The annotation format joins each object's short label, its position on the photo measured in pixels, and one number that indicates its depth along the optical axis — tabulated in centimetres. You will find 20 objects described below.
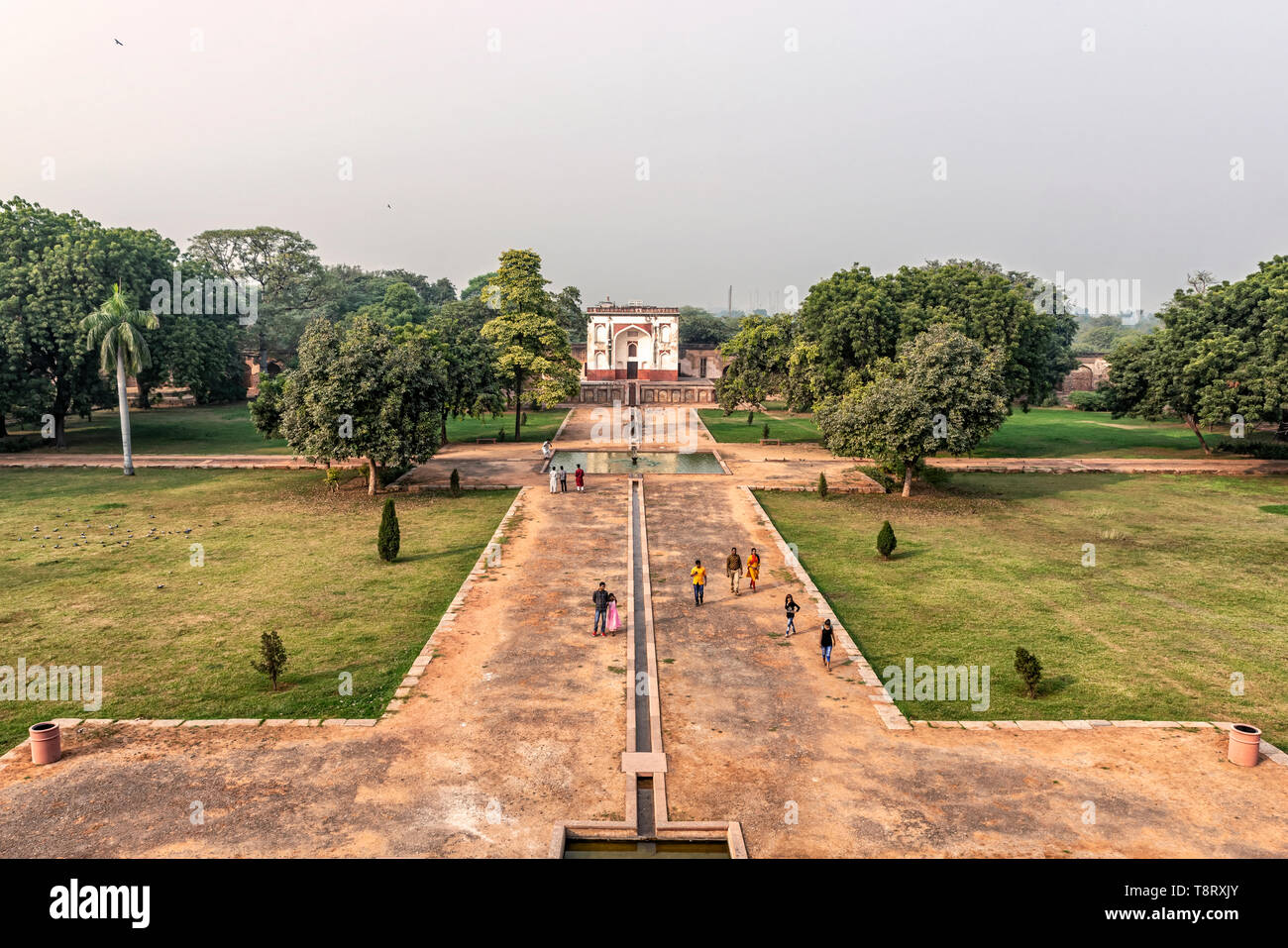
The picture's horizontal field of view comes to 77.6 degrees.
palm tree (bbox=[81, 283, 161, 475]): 3719
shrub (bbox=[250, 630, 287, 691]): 1535
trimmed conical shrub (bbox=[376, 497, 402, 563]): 2384
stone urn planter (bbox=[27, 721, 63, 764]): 1262
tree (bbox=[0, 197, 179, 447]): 4081
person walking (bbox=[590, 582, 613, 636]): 1830
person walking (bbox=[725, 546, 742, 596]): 2147
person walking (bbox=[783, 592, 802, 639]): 1800
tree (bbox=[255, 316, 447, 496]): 3138
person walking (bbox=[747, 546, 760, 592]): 2120
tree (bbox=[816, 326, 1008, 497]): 3153
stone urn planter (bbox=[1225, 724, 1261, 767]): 1290
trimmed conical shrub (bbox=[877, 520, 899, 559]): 2448
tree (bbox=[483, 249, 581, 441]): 4609
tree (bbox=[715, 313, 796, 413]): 4953
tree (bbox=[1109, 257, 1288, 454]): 3694
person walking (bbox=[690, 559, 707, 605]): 2016
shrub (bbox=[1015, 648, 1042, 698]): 1533
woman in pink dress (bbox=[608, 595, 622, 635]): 1858
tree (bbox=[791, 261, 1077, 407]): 4125
